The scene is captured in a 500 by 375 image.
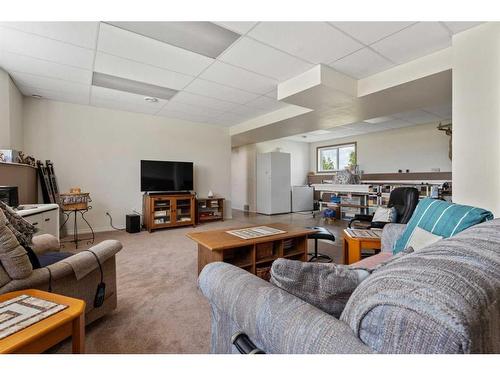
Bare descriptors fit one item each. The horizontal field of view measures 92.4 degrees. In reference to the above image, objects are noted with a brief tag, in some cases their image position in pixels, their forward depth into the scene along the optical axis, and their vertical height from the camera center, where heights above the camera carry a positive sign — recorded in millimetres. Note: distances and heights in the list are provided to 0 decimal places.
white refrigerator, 6910 +32
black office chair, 2893 -263
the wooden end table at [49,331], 780 -510
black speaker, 4367 -706
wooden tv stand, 4523 -516
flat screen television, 4711 +184
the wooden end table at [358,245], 2287 -589
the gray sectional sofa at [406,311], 442 -269
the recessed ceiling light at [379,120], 5023 +1381
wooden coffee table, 2012 -613
